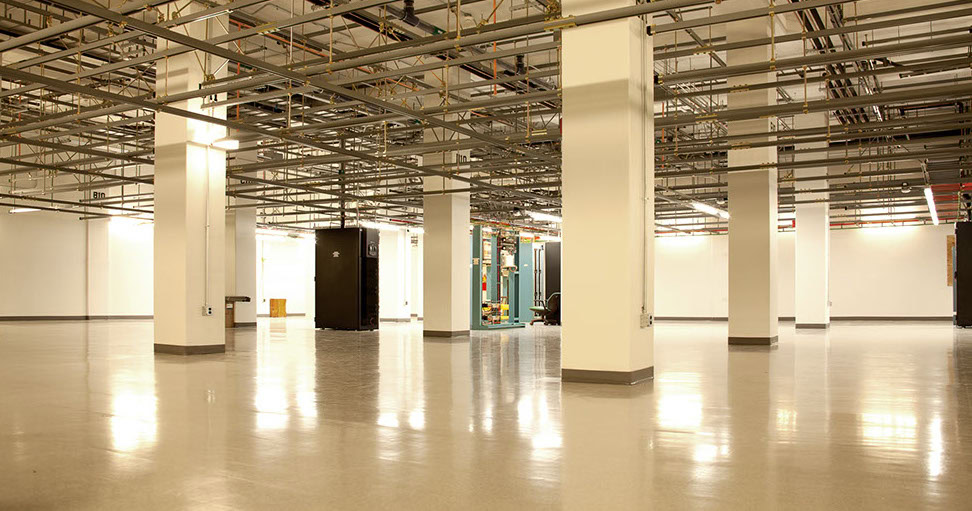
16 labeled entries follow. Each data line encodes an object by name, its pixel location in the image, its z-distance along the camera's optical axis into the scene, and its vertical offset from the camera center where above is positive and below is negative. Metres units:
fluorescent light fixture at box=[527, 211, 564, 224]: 23.06 +1.44
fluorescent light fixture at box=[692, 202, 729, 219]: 20.03 +1.43
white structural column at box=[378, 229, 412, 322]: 35.09 -0.55
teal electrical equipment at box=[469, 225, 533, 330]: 23.09 -0.55
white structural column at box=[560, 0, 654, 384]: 9.05 +0.73
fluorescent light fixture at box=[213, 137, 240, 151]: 13.70 +2.14
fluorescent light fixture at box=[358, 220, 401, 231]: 27.92 +1.47
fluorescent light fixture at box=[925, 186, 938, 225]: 18.78 +1.61
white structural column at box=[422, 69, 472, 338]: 18.86 +0.25
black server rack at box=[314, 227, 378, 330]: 22.31 -0.37
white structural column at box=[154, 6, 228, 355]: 13.45 +0.79
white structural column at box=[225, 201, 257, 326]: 23.50 +0.10
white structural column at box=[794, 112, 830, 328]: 23.50 +0.12
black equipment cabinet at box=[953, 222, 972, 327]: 23.27 -0.30
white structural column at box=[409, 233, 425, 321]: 36.97 -0.45
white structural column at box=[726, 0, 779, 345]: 15.53 +0.61
